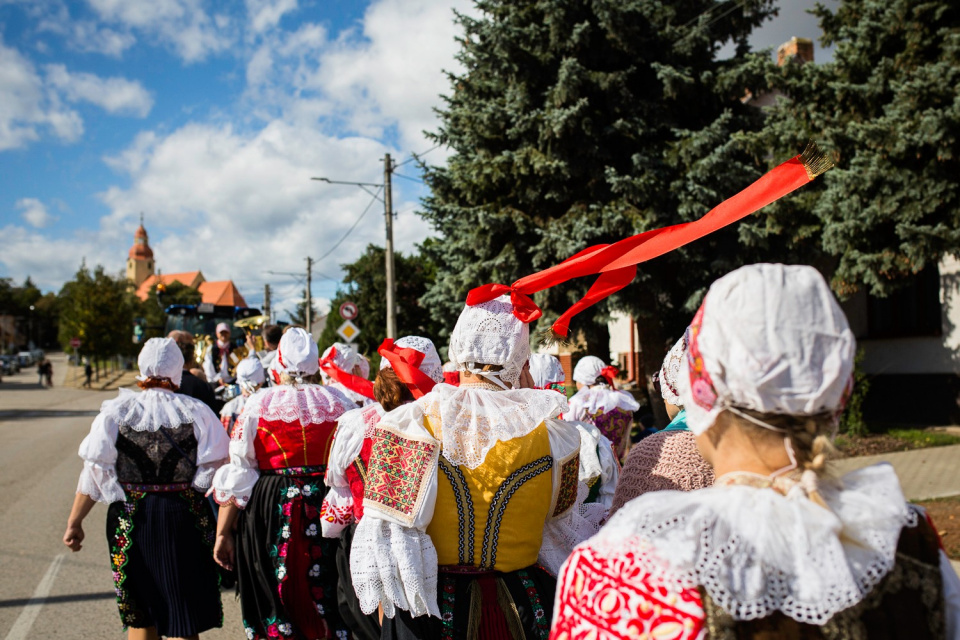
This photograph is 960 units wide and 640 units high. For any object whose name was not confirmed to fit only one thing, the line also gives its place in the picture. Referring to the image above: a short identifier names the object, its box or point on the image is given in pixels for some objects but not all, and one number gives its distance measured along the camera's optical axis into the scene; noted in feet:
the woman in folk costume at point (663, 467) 6.85
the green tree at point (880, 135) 30.01
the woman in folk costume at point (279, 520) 12.69
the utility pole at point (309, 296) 120.47
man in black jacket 20.54
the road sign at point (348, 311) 52.29
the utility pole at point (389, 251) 54.75
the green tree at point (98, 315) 123.95
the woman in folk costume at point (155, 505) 12.66
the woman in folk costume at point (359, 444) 9.71
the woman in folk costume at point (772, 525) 3.77
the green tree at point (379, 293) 89.56
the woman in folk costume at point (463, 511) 7.52
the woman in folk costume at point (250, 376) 22.45
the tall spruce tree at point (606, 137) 37.04
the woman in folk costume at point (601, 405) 21.34
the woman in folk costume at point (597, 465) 11.78
